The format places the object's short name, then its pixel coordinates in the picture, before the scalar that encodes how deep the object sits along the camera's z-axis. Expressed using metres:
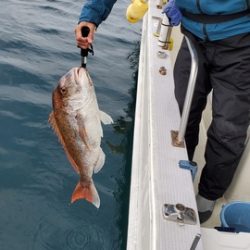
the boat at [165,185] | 1.35
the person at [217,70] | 1.75
